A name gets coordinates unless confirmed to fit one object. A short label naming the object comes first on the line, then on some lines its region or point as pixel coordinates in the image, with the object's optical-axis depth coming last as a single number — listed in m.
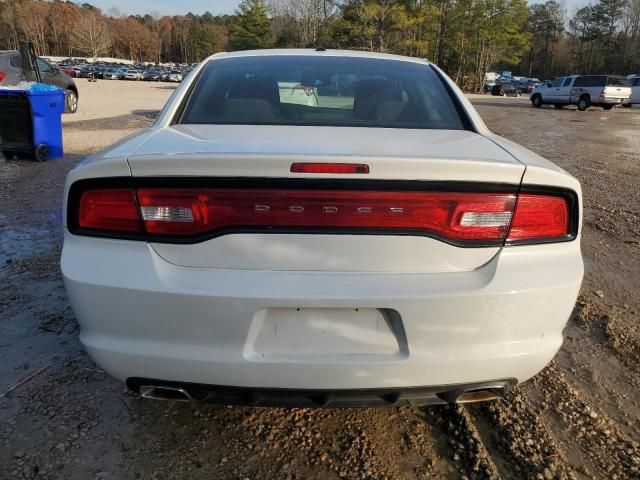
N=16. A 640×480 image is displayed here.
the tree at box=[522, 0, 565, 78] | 92.25
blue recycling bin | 7.92
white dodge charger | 1.72
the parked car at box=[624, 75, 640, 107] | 32.06
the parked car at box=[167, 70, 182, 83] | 64.62
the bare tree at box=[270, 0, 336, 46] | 53.56
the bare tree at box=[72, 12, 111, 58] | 99.95
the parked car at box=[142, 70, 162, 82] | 66.62
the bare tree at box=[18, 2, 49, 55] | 98.06
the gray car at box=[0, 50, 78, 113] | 13.32
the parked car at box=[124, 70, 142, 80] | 65.28
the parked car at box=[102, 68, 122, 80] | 63.62
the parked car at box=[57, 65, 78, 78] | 61.28
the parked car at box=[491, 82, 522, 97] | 54.12
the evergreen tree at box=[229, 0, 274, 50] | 64.38
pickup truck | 27.31
